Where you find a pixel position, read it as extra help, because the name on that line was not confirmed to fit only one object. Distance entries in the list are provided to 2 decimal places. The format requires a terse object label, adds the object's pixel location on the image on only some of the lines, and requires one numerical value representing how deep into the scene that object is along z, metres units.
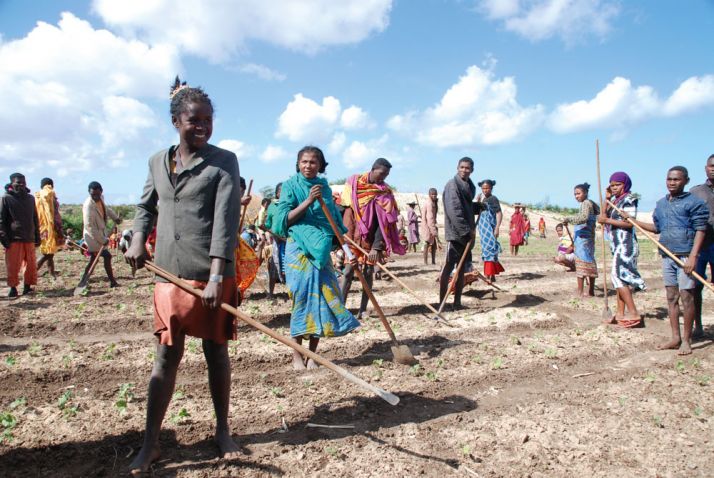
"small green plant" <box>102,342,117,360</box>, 4.88
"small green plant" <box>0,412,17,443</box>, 3.12
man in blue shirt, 5.11
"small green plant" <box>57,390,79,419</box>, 3.48
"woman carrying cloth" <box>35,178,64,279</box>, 9.48
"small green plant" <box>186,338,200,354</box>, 5.01
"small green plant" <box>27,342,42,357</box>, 4.96
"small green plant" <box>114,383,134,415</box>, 3.59
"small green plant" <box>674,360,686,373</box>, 4.59
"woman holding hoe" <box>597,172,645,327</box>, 6.20
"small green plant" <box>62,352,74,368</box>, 4.61
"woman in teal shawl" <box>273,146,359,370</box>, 4.40
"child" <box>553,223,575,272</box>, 10.46
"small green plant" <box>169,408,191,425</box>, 3.39
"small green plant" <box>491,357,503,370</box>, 4.63
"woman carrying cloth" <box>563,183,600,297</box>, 7.81
